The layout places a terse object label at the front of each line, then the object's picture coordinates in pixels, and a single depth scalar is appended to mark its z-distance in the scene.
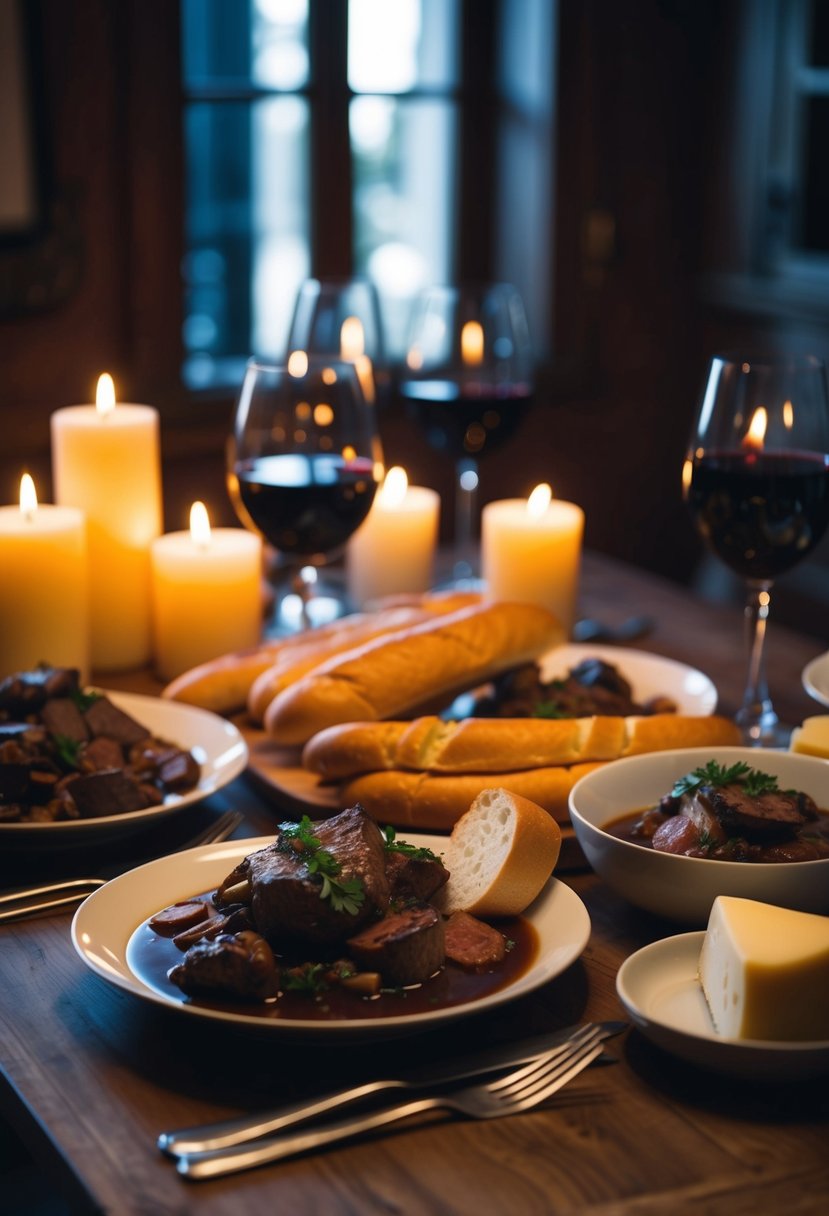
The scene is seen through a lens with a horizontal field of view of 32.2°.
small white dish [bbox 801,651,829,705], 1.52
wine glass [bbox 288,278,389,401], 2.14
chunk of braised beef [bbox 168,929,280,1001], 1.00
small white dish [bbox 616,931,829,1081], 0.94
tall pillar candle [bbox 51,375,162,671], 1.88
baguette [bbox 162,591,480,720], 1.72
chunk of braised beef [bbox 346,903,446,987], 1.02
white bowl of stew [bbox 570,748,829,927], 1.11
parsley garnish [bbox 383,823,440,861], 1.13
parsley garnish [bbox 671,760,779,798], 1.19
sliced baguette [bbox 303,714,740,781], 1.39
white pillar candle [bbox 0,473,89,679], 1.72
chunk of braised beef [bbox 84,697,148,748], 1.47
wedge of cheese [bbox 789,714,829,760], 1.37
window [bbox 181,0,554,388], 3.58
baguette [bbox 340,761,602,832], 1.35
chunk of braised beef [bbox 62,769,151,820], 1.33
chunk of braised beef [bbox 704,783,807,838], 1.14
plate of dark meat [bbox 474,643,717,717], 1.58
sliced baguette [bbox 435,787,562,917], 1.12
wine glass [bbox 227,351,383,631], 1.78
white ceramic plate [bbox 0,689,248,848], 1.31
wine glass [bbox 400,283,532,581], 2.19
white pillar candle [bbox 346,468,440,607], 2.10
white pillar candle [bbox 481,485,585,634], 1.93
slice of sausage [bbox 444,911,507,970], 1.06
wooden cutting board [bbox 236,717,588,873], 1.34
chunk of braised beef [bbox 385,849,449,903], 1.11
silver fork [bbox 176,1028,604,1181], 0.90
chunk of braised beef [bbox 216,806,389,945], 1.03
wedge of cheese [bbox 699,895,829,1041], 0.96
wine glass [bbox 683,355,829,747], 1.53
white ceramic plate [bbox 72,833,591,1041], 0.96
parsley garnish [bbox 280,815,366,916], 1.03
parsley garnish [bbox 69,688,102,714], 1.49
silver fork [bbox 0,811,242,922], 1.25
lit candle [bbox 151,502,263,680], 1.85
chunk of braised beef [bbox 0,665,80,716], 1.48
